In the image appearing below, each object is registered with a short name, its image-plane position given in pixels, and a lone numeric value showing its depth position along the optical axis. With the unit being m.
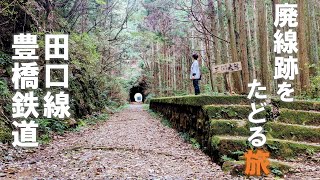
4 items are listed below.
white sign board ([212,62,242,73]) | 8.80
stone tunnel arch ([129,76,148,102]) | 47.14
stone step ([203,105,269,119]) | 8.04
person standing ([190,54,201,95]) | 11.69
